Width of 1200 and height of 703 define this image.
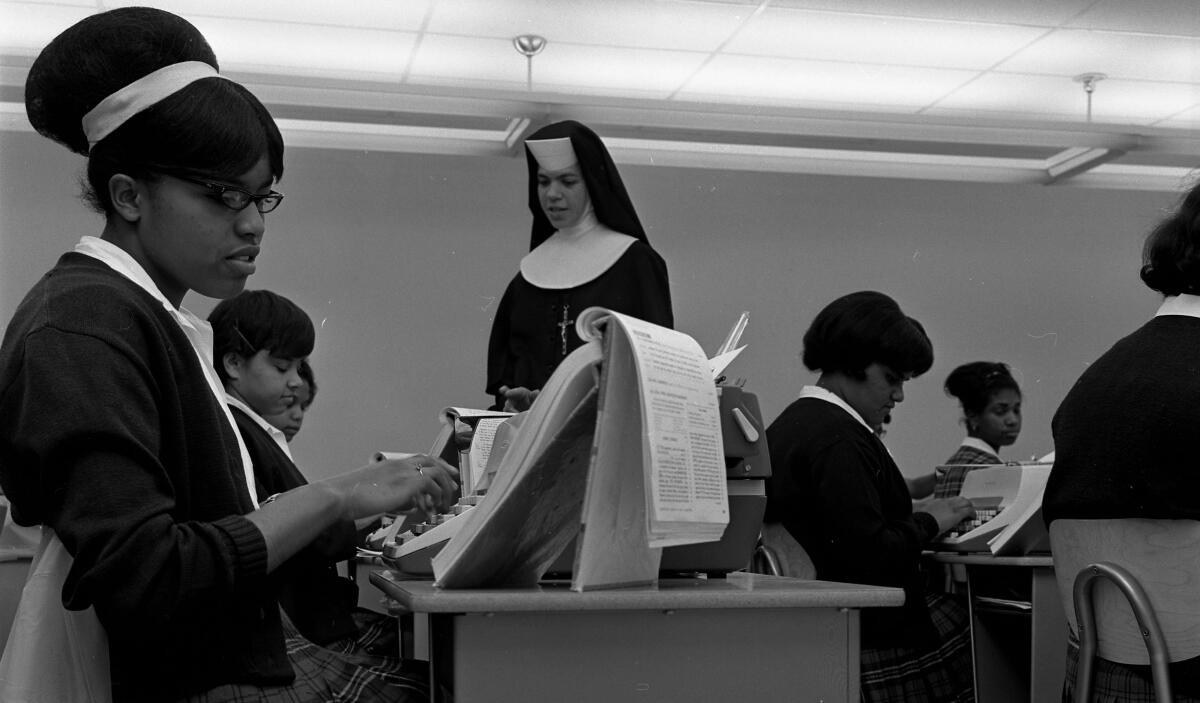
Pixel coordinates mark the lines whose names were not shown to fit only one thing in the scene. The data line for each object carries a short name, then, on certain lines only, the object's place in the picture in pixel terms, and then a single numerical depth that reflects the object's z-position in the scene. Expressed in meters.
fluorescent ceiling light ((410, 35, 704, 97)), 5.13
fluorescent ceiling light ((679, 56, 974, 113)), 5.38
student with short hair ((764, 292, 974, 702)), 2.65
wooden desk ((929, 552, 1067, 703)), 2.77
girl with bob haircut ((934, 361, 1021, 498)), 4.66
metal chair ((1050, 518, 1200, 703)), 1.81
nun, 3.36
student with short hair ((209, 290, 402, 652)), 2.14
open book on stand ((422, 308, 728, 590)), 1.20
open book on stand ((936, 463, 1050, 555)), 2.90
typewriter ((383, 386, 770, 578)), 1.54
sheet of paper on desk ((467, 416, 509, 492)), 2.08
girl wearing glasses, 1.10
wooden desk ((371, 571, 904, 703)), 1.19
